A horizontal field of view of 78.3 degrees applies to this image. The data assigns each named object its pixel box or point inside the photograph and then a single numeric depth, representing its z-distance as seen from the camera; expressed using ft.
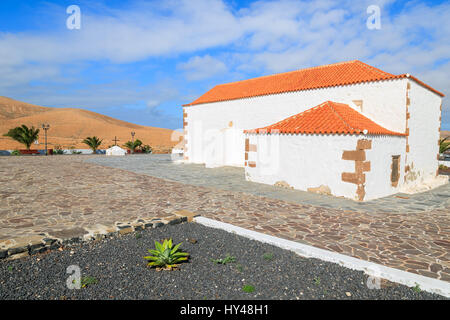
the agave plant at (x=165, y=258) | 13.01
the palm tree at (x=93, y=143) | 123.27
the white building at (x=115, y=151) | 110.73
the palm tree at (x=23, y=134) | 106.73
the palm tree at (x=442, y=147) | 72.32
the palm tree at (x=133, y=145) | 131.06
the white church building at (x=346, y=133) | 32.32
